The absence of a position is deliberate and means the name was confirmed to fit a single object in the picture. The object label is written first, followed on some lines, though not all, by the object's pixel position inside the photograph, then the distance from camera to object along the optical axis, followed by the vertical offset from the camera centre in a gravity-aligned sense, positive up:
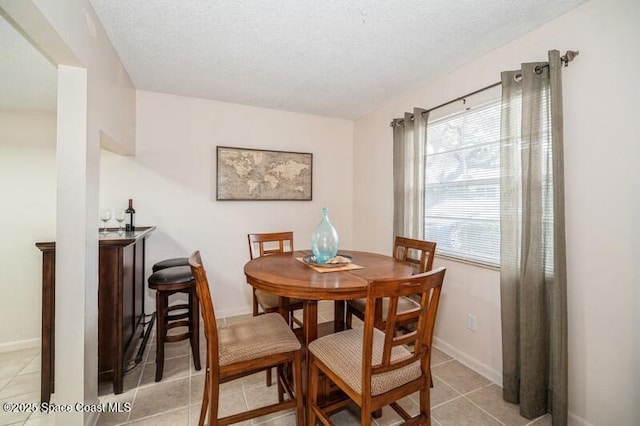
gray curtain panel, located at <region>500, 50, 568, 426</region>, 1.60 -0.18
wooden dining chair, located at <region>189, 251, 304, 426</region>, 1.32 -0.70
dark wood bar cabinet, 1.69 -0.62
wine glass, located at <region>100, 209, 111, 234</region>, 2.31 +0.00
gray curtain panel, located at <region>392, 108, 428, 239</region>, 2.68 +0.43
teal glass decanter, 1.94 -0.19
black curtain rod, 1.64 +0.98
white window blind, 2.15 +0.27
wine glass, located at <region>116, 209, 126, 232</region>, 2.41 -0.02
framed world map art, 3.20 +0.50
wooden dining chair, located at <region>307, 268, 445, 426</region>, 1.11 -0.68
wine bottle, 2.62 -0.03
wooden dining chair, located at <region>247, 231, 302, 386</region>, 2.09 -0.66
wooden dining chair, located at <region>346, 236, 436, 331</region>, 1.87 -0.40
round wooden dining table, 1.41 -0.36
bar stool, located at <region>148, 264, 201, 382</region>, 2.02 -0.71
